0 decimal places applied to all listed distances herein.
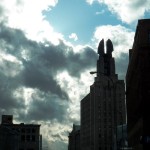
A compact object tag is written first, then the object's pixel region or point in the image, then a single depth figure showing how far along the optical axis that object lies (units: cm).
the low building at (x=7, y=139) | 10568
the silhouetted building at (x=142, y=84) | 4255
